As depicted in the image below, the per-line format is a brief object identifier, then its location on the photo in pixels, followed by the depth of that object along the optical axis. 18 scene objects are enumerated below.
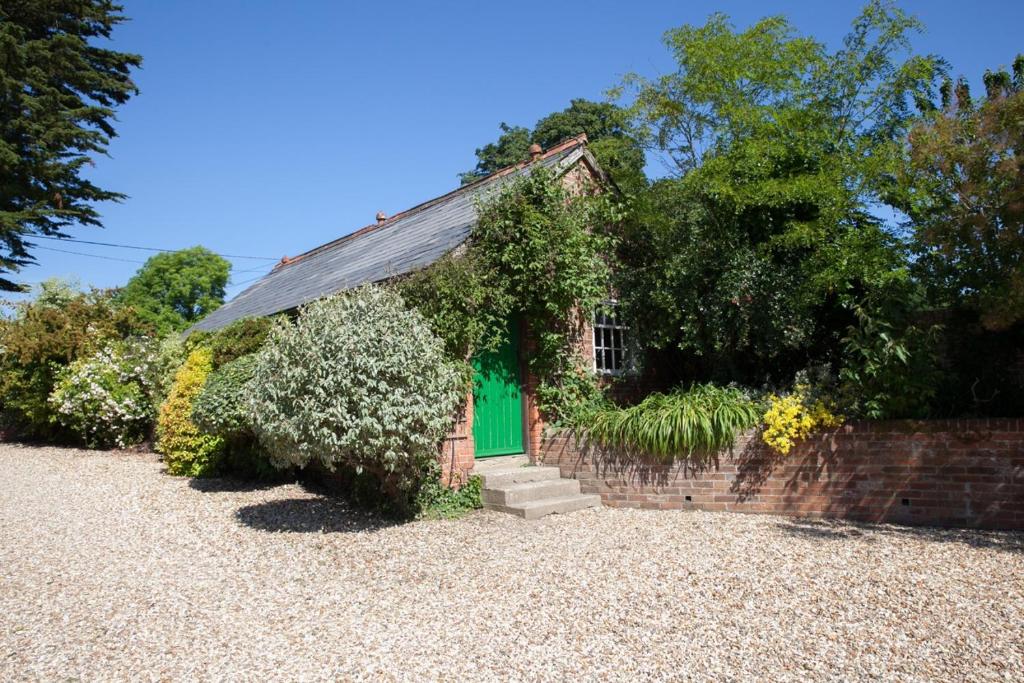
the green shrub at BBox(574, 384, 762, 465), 8.46
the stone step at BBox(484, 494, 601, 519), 8.25
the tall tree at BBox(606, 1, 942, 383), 9.24
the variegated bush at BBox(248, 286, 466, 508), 7.06
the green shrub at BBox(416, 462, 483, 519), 8.36
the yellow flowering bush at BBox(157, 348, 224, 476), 10.49
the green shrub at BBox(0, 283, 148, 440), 13.53
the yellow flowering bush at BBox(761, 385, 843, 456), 7.96
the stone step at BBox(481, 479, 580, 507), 8.53
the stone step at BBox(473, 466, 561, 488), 8.87
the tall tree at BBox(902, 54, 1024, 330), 7.02
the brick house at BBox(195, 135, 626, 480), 9.51
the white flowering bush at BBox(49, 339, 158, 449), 12.79
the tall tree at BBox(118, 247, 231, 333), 36.16
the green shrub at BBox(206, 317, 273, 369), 10.84
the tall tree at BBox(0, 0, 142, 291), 20.12
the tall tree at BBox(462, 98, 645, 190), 29.45
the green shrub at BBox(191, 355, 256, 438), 9.45
